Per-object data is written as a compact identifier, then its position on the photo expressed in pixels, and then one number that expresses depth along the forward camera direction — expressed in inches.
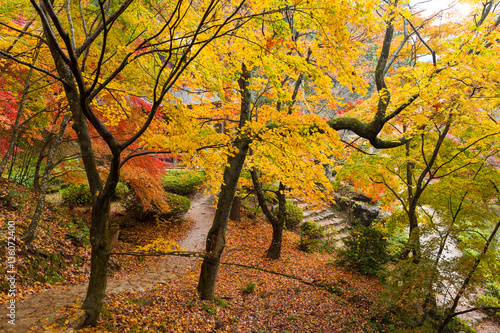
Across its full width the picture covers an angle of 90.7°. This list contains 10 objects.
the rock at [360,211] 565.0
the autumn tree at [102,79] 97.0
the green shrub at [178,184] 467.9
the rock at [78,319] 110.8
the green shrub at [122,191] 354.3
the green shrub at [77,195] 310.8
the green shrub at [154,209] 352.8
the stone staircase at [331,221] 470.0
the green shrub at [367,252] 315.0
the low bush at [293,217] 462.6
